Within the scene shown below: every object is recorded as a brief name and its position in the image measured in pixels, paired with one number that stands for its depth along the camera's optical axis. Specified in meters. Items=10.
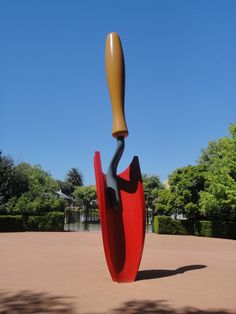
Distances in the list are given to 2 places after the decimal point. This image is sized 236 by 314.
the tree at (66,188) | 68.56
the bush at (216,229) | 23.78
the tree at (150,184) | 52.64
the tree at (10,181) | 29.18
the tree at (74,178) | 73.44
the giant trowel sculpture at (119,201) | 7.08
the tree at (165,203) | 26.57
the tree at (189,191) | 25.62
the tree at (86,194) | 59.46
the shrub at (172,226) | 26.02
